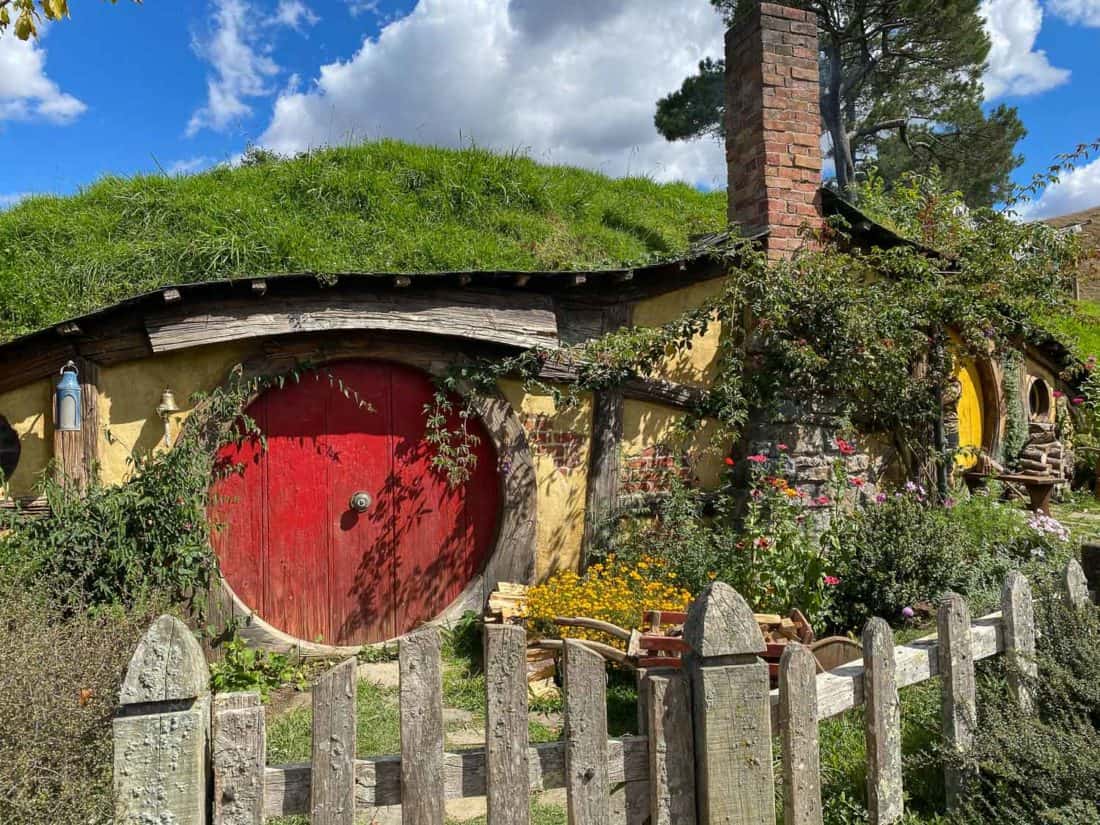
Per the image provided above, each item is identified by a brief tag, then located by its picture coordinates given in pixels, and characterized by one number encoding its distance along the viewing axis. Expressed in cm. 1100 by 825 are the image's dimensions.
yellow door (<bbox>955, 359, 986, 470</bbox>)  984
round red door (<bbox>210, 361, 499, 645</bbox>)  524
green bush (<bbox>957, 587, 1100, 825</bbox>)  236
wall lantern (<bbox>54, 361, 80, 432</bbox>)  459
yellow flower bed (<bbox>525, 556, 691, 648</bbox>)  486
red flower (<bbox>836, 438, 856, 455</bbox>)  601
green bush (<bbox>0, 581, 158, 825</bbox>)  201
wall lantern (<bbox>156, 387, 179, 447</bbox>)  489
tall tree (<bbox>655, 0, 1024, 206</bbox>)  1512
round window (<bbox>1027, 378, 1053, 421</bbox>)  1177
